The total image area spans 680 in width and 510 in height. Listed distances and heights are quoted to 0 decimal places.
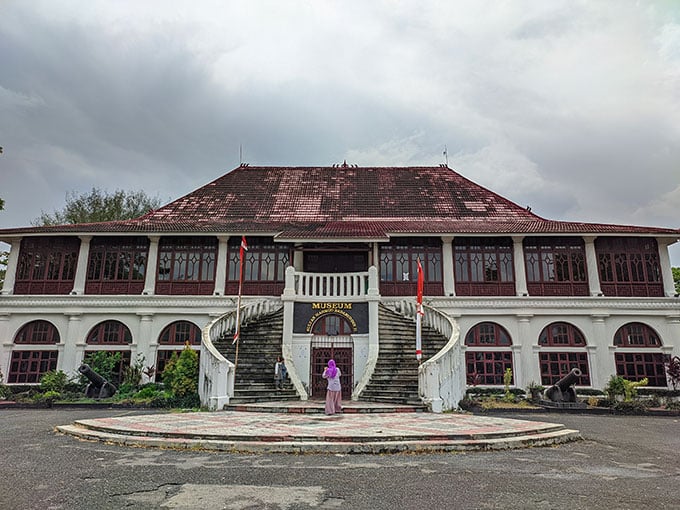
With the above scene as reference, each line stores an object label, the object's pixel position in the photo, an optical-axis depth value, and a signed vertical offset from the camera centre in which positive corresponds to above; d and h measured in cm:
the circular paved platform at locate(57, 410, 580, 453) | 787 -131
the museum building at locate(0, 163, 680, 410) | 1864 +293
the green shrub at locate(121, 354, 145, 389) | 1794 -62
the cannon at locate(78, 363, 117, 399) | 1609 -96
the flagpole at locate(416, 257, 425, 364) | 1484 +82
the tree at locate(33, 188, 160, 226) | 3258 +998
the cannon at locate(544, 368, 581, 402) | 1579 -96
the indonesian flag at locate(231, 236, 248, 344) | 1514 +163
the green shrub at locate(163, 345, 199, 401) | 1453 -52
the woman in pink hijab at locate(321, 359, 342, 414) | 1223 -64
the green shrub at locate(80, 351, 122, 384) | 1795 -23
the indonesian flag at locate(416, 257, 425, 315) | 1569 +245
